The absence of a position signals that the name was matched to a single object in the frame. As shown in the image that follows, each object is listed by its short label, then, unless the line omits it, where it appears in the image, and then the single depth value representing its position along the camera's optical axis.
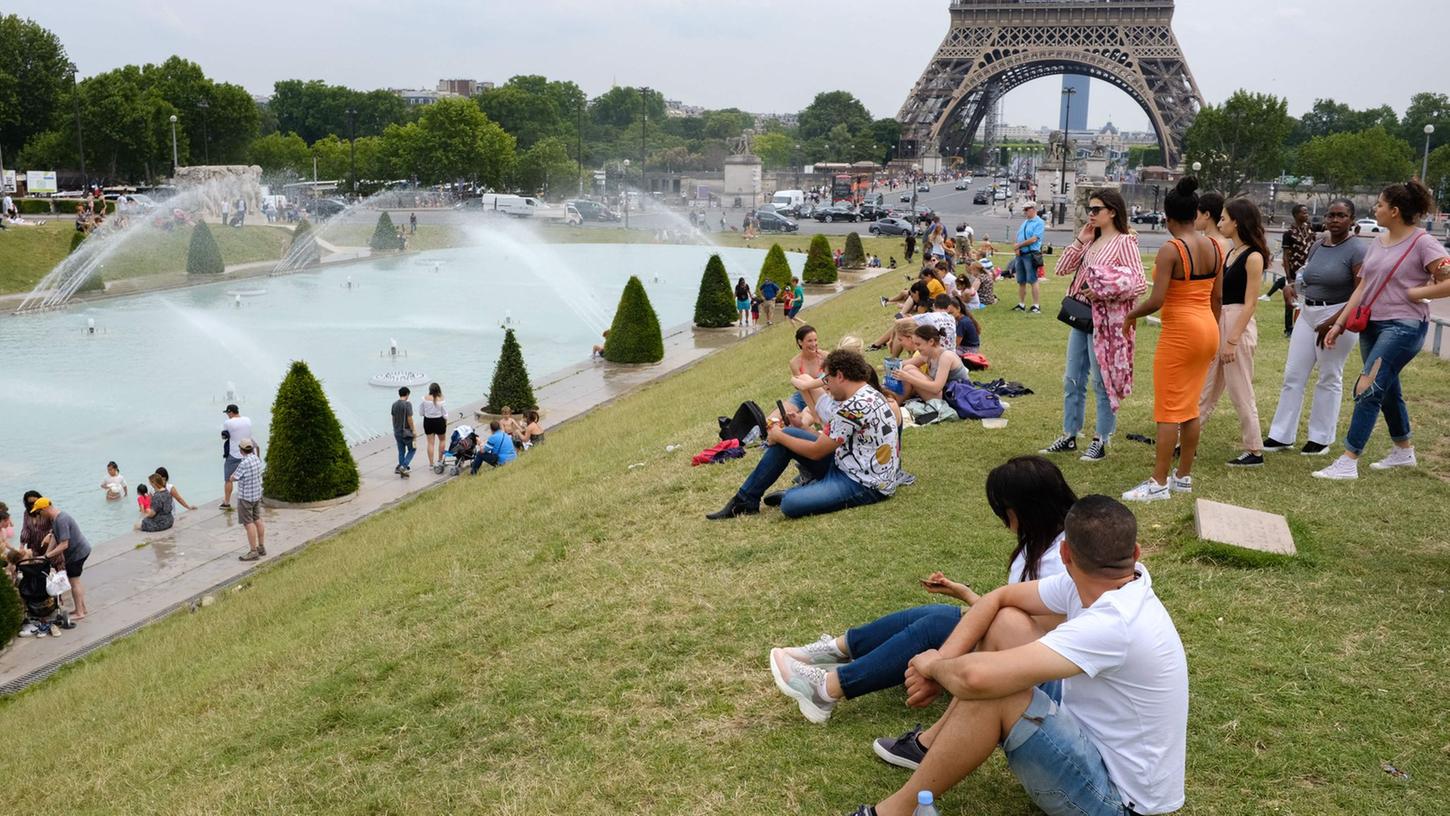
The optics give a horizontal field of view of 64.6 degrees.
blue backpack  9.53
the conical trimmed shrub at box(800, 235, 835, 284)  32.12
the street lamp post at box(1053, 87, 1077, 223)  50.81
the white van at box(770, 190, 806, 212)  68.41
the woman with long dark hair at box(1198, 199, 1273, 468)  7.45
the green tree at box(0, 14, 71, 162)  58.50
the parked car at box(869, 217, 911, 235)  49.28
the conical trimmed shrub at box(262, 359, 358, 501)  12.76
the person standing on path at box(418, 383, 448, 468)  14.10
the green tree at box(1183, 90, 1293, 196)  56.59
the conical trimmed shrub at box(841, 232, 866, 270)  36.25
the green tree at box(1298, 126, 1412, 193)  64.69
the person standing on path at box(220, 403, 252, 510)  12.84
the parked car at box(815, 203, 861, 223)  60.97
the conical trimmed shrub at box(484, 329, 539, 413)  16.12
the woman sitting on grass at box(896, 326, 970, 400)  9.27
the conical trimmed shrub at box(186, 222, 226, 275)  34.84
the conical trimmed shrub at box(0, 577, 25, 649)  9.07
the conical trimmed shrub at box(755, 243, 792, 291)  26.98
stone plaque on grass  5.79
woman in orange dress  6.34
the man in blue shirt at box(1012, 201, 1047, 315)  16.11
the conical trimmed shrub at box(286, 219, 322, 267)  39.43
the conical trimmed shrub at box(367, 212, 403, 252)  44.09
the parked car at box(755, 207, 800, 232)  53.15
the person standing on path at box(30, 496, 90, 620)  9.59
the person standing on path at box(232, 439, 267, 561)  10.91
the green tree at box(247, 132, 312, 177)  80.00
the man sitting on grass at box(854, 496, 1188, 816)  3.32
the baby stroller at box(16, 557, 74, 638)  9.34
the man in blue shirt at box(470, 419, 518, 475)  13.68
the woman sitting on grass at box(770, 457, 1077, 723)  4.23
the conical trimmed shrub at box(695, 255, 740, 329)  25.03
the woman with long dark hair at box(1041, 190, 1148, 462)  7.21
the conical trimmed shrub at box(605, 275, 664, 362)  20.47
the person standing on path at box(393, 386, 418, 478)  13.86
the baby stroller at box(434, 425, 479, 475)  13.95
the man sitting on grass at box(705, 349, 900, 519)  6.81
